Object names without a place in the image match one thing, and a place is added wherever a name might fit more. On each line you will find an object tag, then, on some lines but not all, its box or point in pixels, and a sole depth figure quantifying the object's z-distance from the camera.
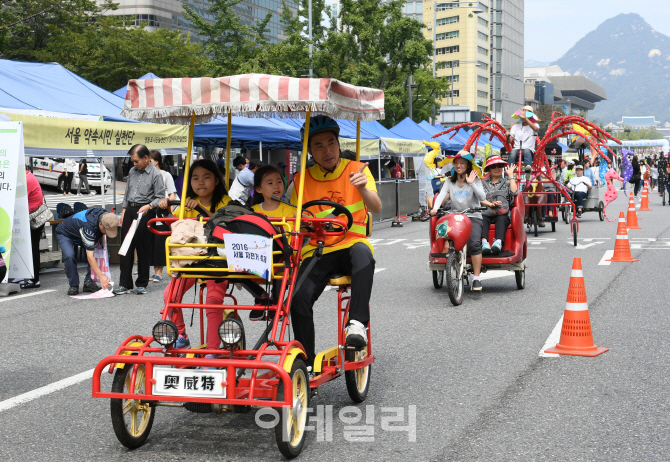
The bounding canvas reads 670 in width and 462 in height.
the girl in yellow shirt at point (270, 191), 5.32
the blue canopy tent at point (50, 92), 13.87
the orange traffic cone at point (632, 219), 20.60
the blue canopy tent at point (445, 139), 33.03
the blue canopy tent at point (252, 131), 17.06
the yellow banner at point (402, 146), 24.46
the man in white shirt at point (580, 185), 23.05
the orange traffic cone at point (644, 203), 28.71
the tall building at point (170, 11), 79.00
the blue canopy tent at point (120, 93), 18.72
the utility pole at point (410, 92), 42.88
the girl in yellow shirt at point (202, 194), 5.50
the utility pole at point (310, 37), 35.84
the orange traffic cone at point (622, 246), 13.69
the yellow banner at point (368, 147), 20.98
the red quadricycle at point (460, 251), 9.54
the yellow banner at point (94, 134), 11.84
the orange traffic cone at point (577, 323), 6.95
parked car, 36.38
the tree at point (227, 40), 42.72
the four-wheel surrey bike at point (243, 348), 4.13
